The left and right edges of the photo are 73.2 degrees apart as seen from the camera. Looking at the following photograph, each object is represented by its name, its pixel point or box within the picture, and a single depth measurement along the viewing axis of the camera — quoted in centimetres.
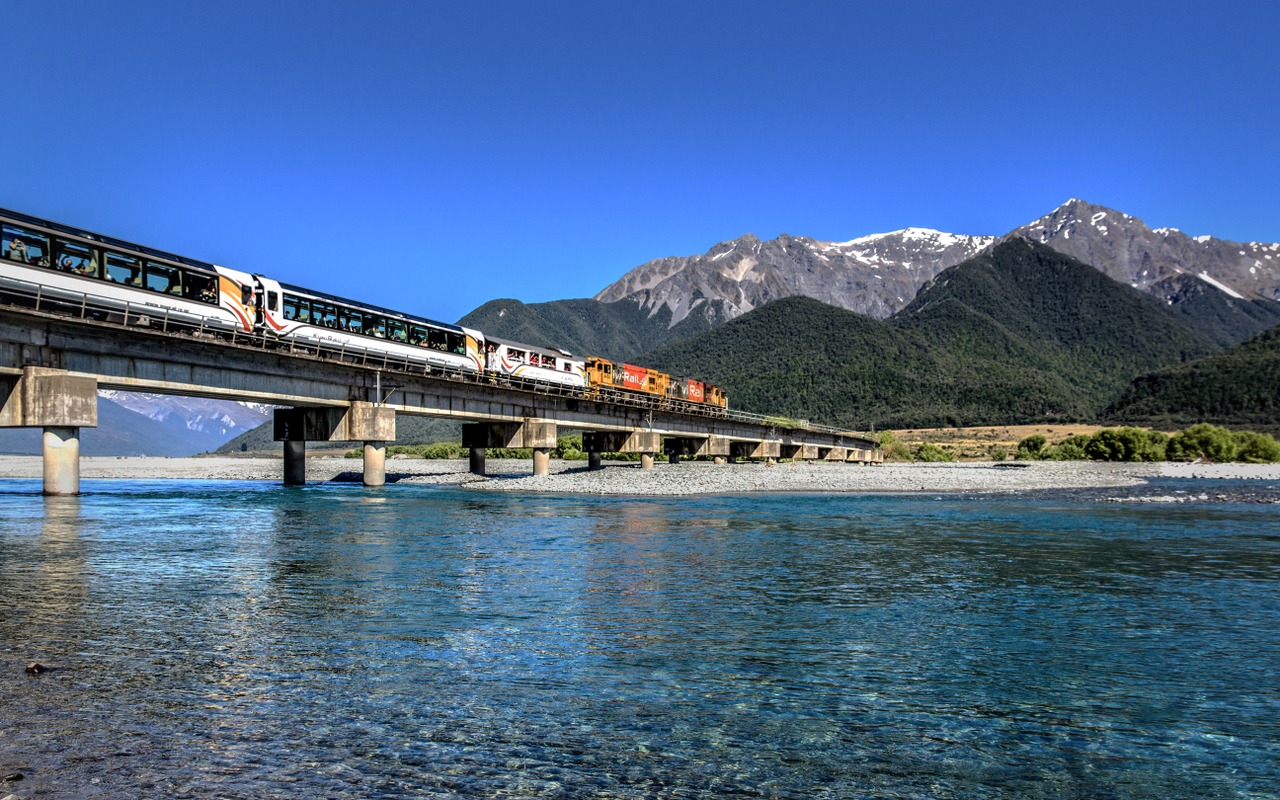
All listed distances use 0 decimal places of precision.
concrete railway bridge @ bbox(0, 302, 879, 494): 3675
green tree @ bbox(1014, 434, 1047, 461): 12538
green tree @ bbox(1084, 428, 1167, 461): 10400
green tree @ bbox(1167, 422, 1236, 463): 10250
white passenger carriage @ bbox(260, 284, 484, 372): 4991
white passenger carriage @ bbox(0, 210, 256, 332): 3566
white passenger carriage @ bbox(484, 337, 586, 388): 6962
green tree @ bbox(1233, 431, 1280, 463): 10000
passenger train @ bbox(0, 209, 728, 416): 3631
